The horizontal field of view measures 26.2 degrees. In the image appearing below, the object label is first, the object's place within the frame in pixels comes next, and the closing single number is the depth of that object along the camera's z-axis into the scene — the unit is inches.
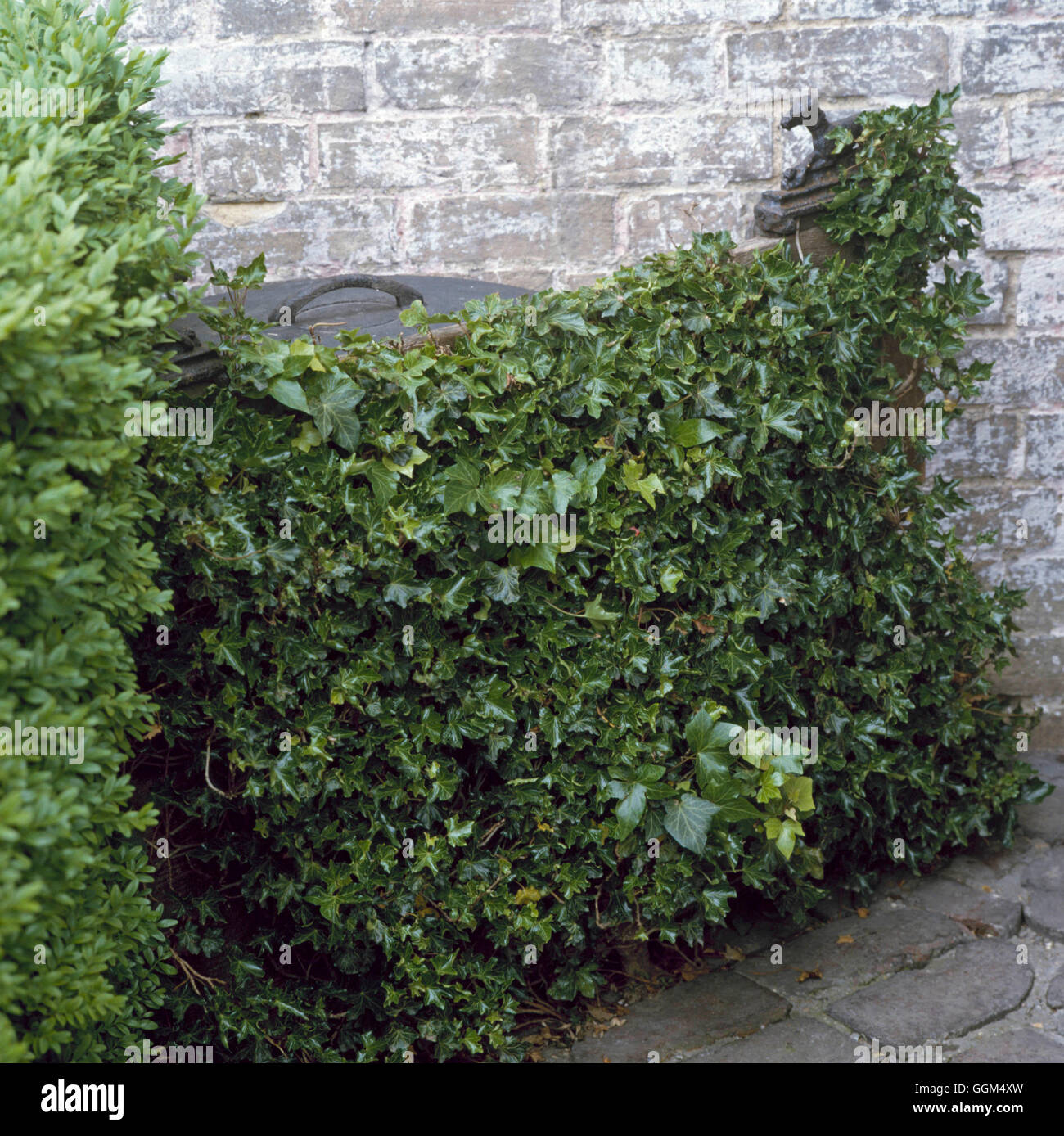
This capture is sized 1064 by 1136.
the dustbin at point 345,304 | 75.5
